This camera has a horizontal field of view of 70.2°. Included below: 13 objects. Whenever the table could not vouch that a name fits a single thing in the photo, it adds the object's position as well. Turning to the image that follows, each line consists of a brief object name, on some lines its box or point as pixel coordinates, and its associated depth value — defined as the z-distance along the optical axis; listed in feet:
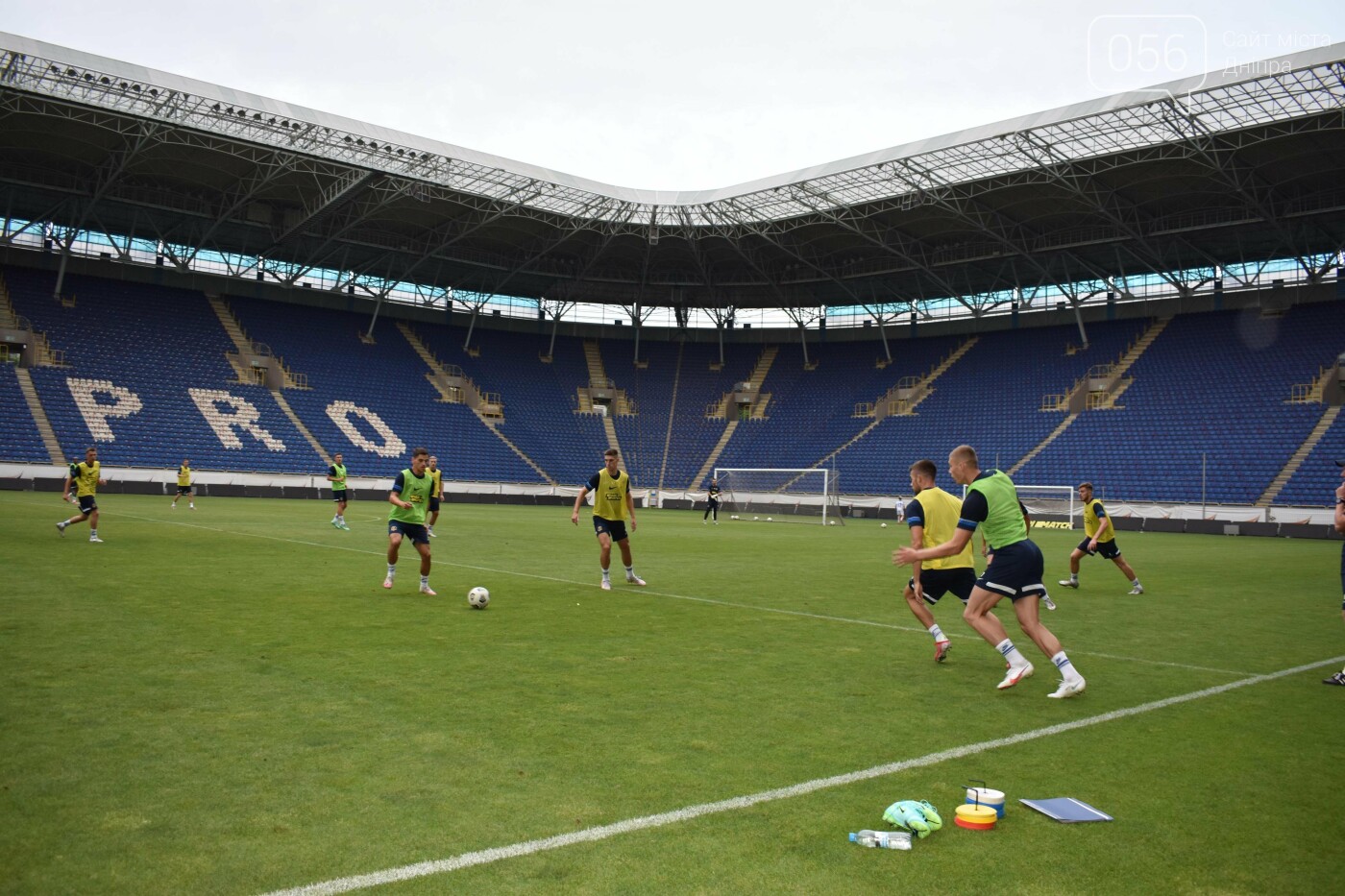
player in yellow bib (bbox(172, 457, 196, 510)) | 112.57
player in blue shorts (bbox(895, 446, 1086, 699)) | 26.89
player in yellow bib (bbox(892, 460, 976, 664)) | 32.63
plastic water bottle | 15.12
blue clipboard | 16.47
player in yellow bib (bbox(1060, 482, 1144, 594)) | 55.21
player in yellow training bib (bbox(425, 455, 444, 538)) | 72.21
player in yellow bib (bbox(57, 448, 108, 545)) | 62.90
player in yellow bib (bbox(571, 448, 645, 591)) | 49.98
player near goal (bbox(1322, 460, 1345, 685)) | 28.84
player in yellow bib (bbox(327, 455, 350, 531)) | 92.02
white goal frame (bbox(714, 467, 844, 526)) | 173.47
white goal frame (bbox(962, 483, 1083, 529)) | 157.89
